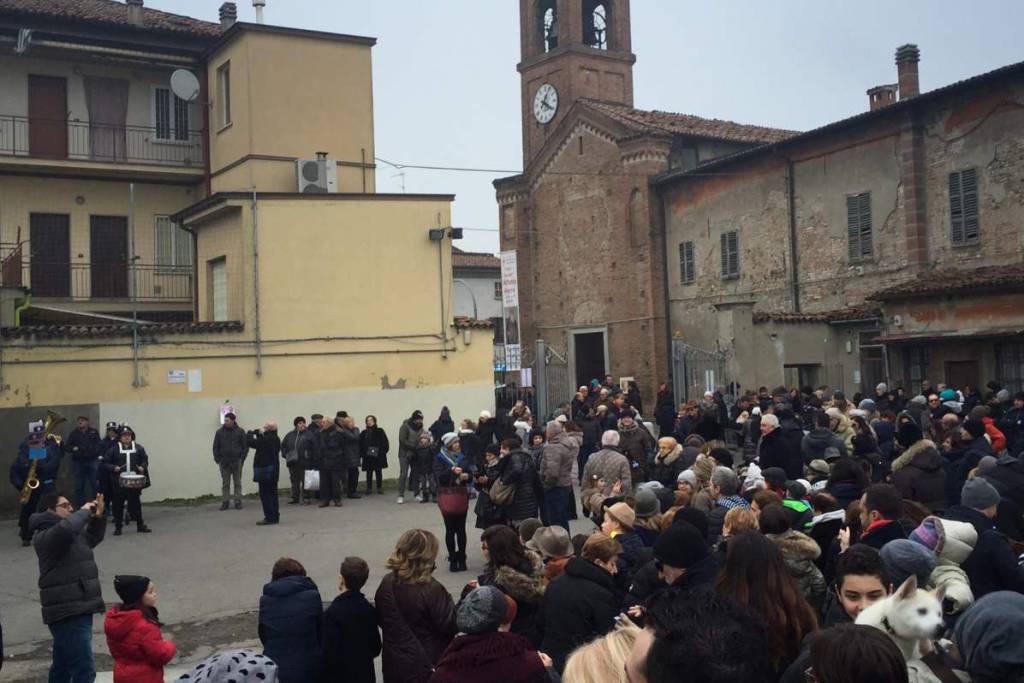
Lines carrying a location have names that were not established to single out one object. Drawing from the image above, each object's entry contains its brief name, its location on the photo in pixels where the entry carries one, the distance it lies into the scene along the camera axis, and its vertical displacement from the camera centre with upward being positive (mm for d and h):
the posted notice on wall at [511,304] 35906 +2441
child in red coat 6121 -1596
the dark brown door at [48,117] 24906 +6773
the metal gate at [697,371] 27297 -193
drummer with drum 15734 -1459
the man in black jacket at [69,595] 7531 -1608
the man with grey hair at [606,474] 11172 -1216
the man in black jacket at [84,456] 16141 -1181
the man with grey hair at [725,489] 8367 -1086
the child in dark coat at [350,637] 6141 -1625
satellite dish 24781 +7443
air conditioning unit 23562 +4830
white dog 3854 -1028
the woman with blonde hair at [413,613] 5973 -1477
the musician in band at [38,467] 15219 -1270
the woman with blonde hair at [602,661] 3020 -906
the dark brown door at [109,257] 25562 +3274
